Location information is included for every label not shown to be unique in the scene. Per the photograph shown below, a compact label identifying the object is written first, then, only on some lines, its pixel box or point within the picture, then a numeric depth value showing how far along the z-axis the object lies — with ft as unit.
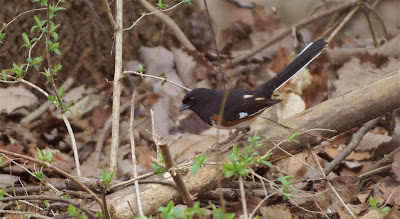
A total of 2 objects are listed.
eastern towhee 24.02
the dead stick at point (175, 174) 15.75
